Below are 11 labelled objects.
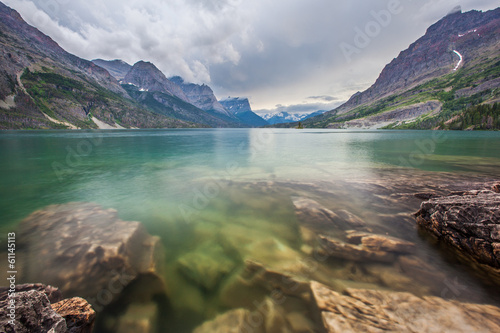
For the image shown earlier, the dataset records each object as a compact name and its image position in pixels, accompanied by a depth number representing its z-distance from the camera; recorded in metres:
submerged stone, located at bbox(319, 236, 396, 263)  7.29
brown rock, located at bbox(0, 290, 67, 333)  3.53
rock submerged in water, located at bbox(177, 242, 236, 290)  6.60
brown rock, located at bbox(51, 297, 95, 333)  4.41
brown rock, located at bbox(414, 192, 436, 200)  12.98
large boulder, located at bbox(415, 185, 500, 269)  6.86
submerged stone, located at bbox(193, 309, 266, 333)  4.90
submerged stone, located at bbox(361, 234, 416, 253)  7.76
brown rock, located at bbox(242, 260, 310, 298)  6.04
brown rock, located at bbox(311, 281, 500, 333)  4.64
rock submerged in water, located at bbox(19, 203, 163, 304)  6.37
